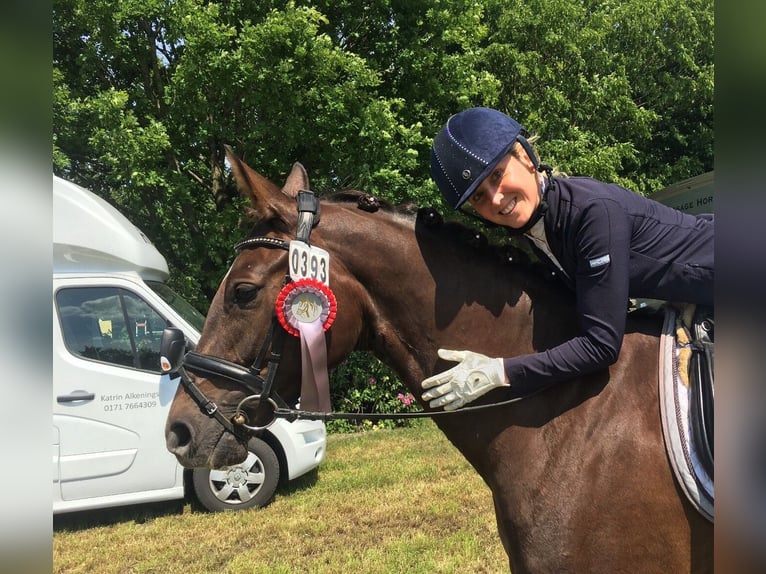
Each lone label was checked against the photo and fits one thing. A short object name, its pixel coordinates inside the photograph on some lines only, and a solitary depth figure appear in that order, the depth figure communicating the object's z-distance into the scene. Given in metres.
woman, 1.61
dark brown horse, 1.57
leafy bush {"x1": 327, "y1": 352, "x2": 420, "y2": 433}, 8.59
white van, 4.73
